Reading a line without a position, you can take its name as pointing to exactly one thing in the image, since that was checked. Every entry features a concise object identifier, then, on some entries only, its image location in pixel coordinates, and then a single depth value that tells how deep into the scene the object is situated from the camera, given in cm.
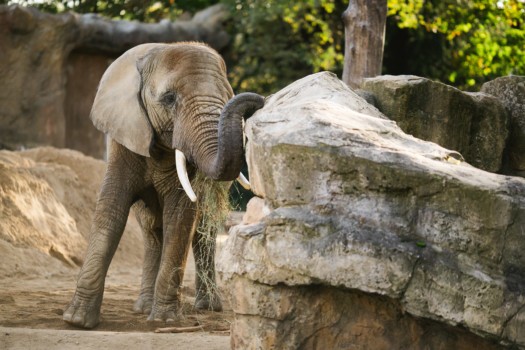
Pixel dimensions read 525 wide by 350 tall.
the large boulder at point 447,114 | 1390
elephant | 1521
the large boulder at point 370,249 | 945
